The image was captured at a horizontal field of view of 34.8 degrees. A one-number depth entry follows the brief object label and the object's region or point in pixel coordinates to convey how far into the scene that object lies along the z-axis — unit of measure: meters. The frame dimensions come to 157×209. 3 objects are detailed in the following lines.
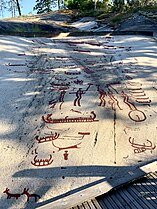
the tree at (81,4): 31.31
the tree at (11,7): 43.59
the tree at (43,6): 40.91
